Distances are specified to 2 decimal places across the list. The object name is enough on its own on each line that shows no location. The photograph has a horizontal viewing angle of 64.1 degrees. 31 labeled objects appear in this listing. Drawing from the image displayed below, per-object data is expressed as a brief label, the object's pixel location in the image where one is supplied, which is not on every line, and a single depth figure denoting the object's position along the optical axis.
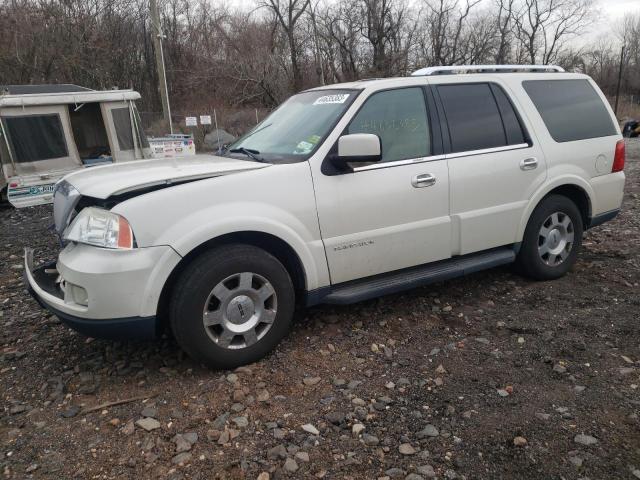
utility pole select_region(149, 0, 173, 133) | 19.23
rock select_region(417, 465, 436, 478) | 2.41
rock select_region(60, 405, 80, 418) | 2.97
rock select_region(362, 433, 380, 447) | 2.64
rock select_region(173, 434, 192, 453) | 2.63
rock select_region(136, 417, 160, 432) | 2.82
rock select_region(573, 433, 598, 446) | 2.57
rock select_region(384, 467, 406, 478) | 2.42
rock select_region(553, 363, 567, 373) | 3.24
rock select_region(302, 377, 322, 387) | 3.22
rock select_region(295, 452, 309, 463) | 2.54
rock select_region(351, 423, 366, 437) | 2.73
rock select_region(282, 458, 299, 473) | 2.47
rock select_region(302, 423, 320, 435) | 2.75
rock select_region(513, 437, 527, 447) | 2.57
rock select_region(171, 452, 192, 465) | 2.54
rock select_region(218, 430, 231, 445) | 2.68
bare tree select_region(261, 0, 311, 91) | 35.88
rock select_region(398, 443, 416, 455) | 2.57
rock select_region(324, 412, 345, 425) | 2.83
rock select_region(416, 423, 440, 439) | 2.69
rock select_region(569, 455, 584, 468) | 2.42
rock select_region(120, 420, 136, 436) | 2.79
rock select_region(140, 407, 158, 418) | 2.94
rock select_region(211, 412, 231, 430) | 2.81
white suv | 3.03
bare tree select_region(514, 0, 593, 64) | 48.22
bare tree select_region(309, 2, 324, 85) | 35.42
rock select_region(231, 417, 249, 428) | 2.82
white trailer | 9.99
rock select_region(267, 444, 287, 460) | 2.56
